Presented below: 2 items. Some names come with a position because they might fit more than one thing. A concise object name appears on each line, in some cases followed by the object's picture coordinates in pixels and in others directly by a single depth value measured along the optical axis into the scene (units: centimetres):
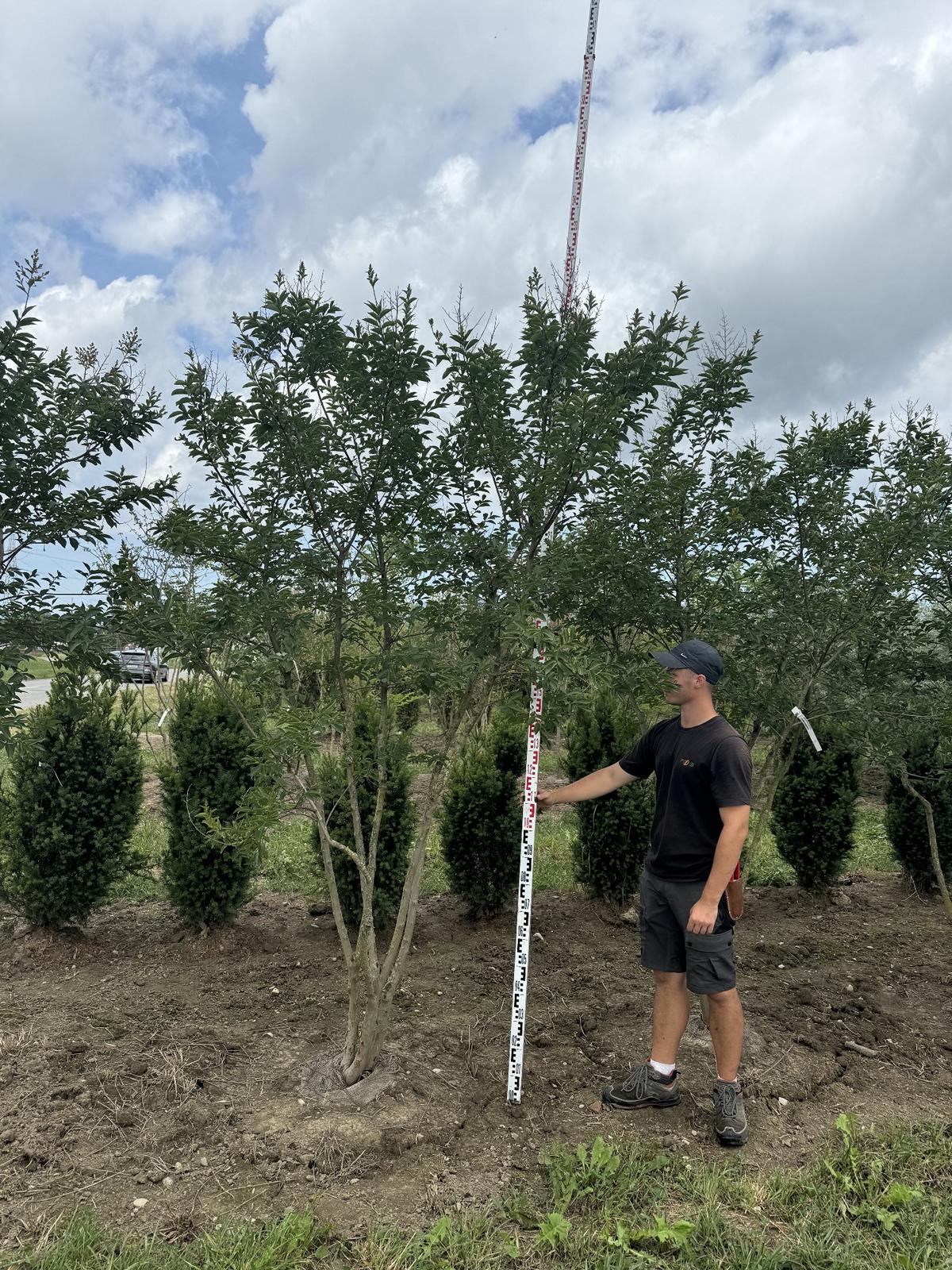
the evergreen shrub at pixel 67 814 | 519
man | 322
